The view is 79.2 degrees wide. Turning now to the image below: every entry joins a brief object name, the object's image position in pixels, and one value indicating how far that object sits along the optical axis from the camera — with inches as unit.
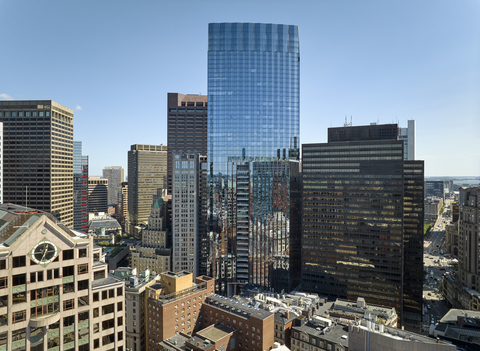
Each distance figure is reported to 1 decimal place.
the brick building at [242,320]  3287.4
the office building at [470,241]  5557.1
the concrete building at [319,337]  3058.6
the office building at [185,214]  6791.3
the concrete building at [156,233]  7529.5
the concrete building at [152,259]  7052.2
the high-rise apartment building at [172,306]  3491.6
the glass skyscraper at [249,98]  6879.9
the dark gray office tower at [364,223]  5344.5
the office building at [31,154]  6791.3
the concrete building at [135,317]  3882.9
